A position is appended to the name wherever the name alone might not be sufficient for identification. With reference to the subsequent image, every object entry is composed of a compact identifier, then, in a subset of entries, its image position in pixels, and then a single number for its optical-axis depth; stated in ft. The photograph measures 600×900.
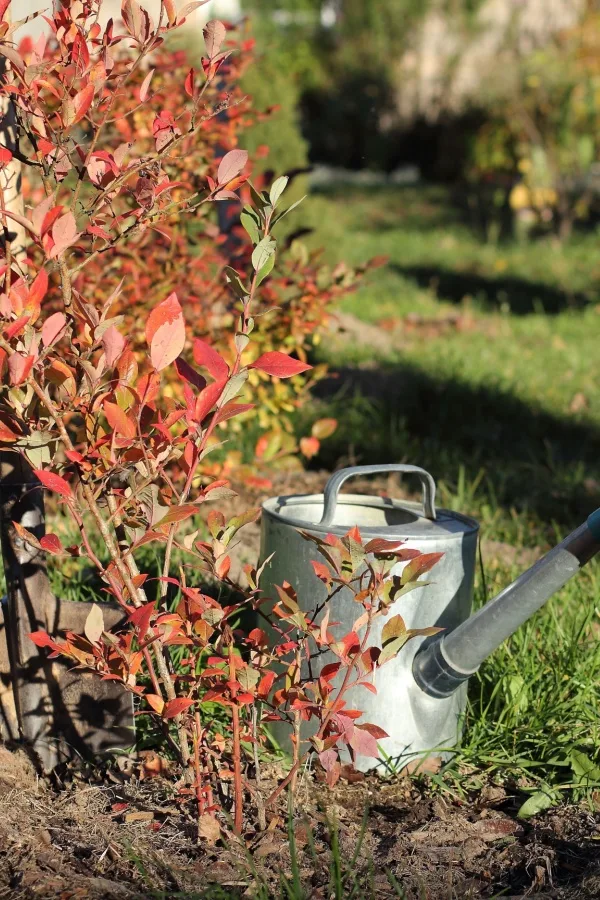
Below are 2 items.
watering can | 5.52
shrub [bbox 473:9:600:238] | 32.68
